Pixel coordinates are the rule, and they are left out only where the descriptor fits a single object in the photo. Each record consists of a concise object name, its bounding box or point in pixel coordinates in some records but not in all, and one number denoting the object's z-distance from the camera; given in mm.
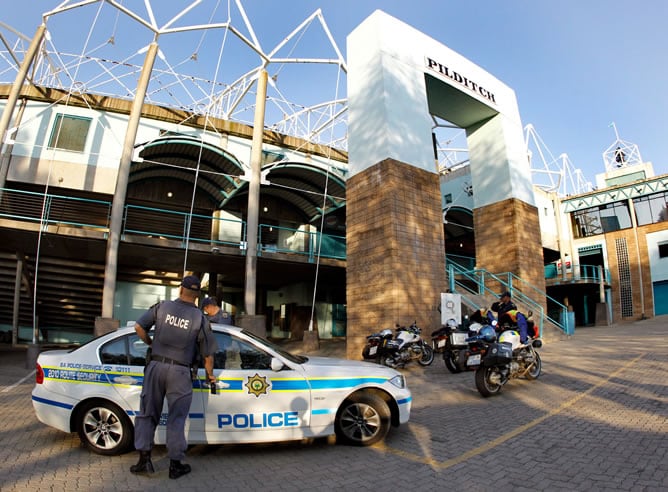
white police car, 3959
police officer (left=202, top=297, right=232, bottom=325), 6570
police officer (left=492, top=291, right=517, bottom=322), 7871
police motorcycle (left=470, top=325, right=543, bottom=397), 6207
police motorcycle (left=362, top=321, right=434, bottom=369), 8867
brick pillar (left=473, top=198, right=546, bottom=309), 13953
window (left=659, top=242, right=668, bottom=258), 26122
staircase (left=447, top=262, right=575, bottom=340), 12039
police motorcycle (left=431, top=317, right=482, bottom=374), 7926
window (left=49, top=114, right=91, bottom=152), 15734
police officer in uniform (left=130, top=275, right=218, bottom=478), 3521
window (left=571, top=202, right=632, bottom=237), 28422
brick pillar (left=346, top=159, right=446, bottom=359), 9992
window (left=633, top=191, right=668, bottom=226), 26877
